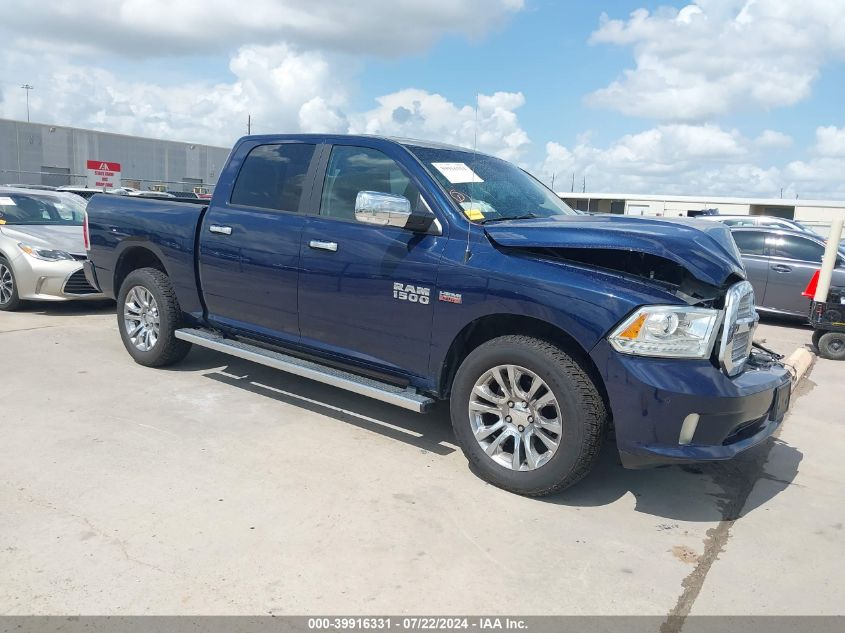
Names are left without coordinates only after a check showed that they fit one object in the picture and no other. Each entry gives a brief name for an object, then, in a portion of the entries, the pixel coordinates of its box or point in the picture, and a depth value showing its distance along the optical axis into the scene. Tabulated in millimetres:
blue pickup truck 3357
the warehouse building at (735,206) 33875
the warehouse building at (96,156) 42438
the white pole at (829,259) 7308
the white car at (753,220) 14133
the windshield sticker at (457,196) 4164
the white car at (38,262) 8141
